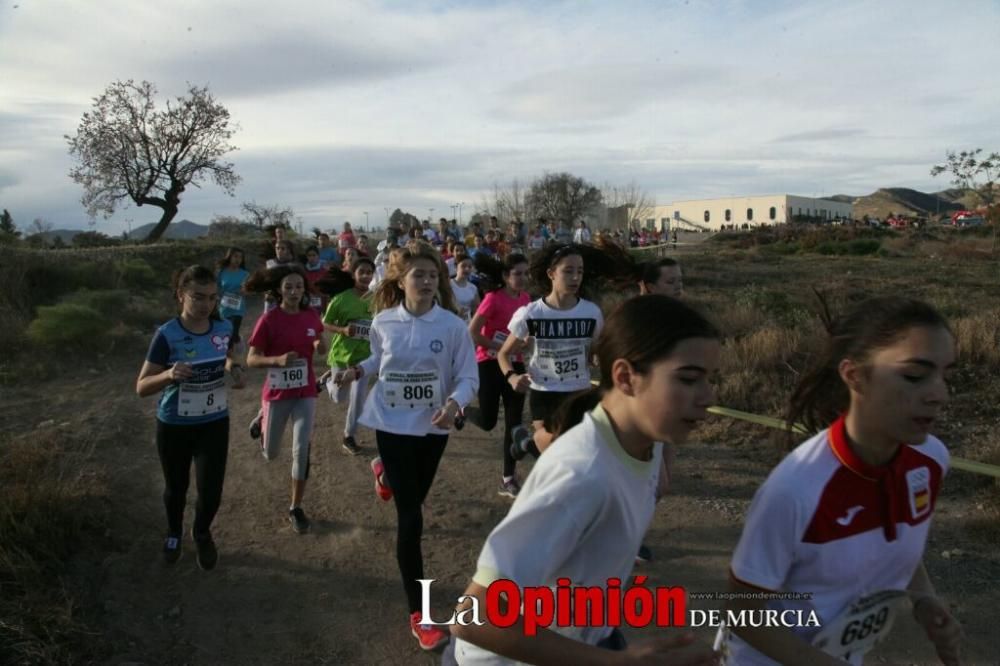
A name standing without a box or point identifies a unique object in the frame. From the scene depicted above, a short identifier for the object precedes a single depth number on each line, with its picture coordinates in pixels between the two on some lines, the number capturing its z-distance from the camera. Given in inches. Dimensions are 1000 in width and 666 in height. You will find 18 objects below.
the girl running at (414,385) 149.1
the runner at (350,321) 255.1
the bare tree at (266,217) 1427.2
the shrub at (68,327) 444.8
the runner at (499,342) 230.2
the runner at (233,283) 374.3
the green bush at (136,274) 679.1
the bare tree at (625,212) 2910.9
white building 4281.5
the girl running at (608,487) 62.4
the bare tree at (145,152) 1154.0
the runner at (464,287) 362.0
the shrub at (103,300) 532.4
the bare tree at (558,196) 2566.4
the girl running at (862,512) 74.8
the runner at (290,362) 204.4
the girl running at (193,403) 174.9
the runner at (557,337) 198.7
